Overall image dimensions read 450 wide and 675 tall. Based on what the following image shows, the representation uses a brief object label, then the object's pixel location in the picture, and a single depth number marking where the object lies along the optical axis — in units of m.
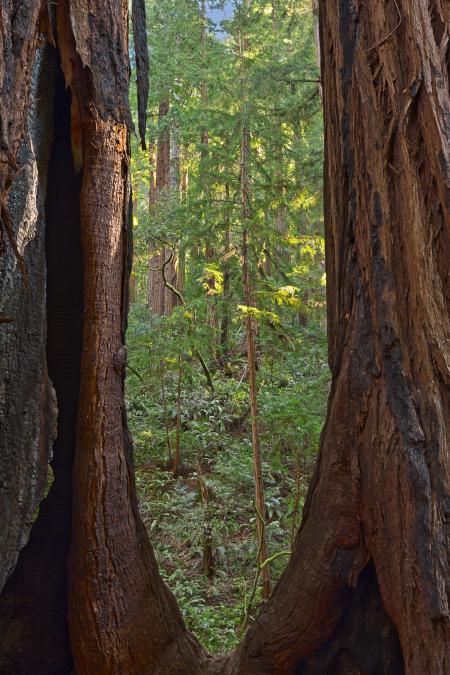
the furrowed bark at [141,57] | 3.56
